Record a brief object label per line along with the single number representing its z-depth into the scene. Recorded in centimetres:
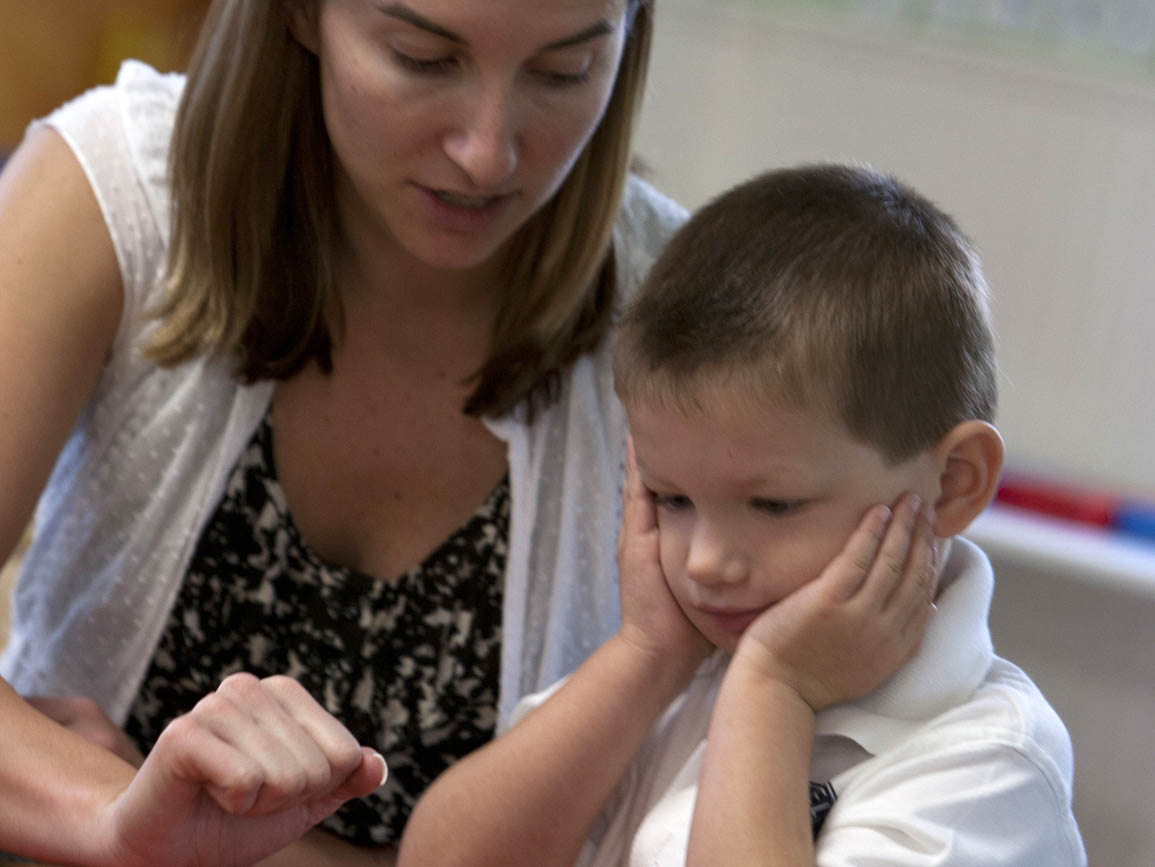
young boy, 133
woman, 156
